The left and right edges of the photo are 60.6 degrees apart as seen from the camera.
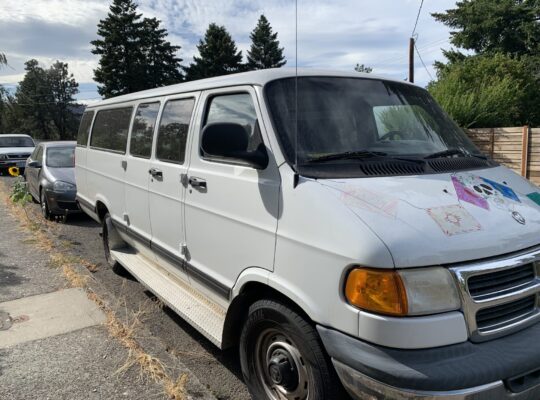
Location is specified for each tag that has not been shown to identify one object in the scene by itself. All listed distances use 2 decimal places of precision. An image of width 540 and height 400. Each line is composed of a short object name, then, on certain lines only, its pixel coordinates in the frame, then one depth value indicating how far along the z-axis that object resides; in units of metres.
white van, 2.05
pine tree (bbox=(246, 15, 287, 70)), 56.84
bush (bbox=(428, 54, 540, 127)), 13.22
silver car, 8.71
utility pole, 22.81
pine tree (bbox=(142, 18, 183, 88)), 56.66
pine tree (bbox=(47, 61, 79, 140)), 79.88
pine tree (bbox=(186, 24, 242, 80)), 55.44
